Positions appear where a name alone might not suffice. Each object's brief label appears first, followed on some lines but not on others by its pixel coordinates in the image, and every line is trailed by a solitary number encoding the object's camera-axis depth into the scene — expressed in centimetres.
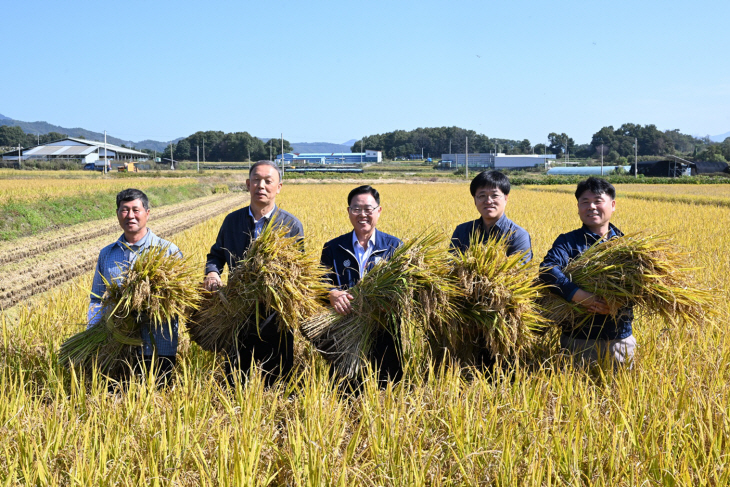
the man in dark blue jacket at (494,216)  325
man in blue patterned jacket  295
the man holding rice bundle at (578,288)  291
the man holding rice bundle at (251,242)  294
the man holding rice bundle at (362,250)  302
